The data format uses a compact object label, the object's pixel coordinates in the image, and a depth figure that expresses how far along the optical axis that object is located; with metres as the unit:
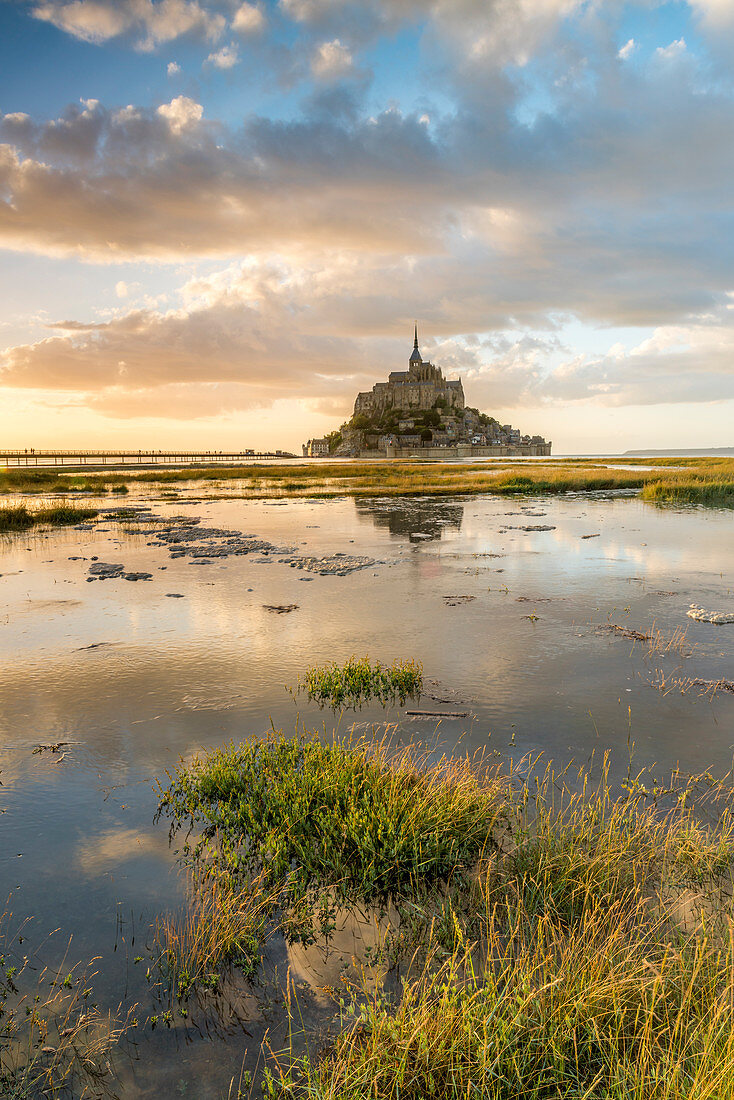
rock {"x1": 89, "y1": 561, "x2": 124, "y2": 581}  19.28
